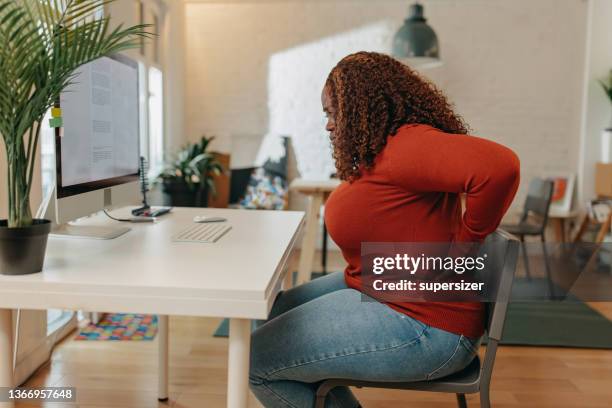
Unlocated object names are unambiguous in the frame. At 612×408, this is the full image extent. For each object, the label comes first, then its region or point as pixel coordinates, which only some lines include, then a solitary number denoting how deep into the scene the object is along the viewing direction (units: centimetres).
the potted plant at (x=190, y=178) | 421
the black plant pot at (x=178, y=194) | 421
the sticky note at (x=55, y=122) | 139
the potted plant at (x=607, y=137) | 477
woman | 125
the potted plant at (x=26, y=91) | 115
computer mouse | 198
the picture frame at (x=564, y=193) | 515
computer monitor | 152
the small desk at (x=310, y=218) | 376
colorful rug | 292
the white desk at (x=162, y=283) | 111
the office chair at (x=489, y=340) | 128
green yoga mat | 300
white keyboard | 161
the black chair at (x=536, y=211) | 407
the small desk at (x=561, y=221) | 498
